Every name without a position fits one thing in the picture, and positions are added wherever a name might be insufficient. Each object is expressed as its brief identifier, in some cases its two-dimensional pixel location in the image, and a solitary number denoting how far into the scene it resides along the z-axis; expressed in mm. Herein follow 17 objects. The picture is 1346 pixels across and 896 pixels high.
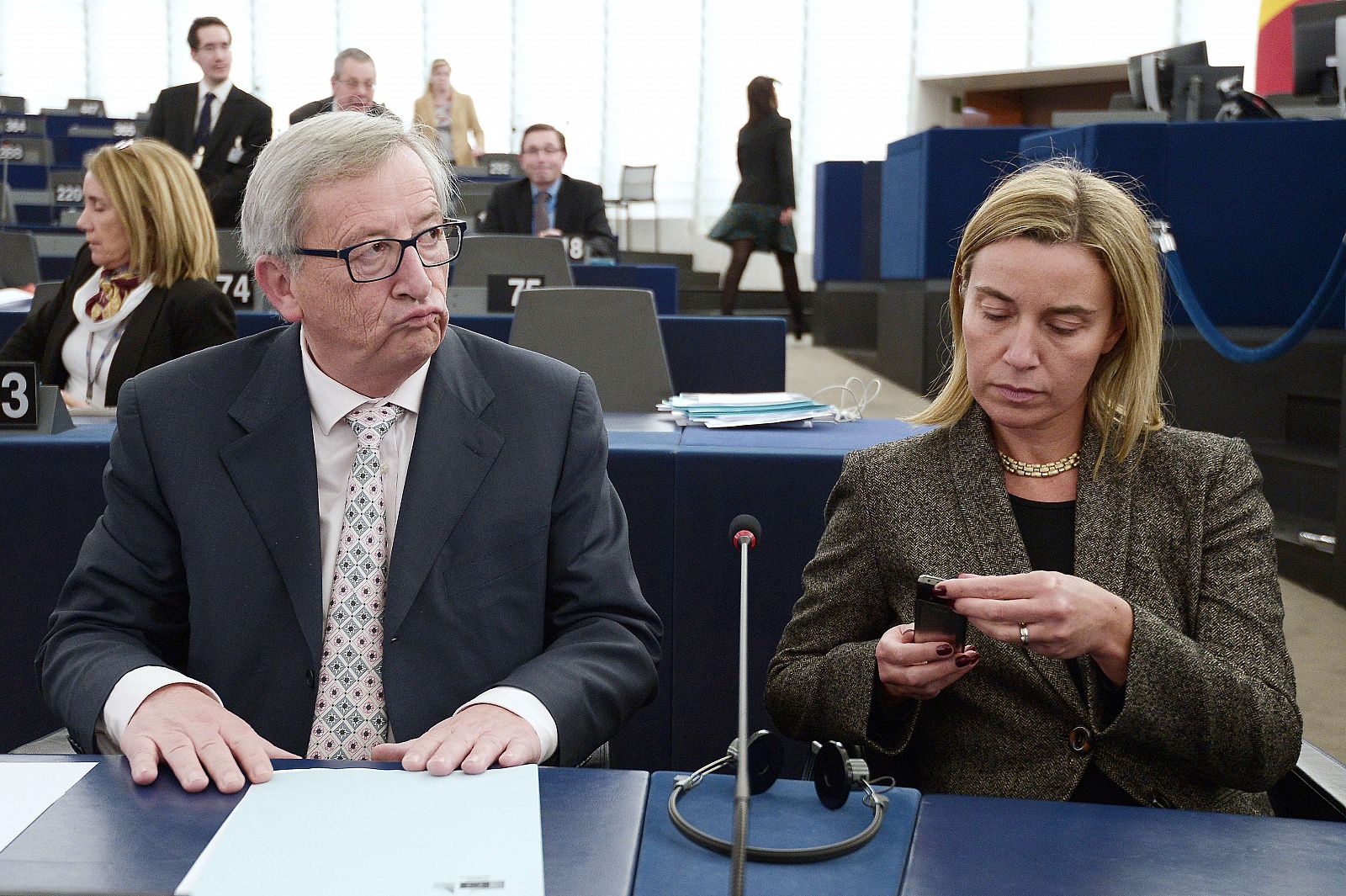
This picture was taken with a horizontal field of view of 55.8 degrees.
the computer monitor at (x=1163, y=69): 6059
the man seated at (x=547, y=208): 6613
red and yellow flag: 9289
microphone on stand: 745
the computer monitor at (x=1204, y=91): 5547
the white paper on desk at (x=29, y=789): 925
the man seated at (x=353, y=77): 5652
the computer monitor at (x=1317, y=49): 5605
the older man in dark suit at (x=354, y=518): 1384
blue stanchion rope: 3857
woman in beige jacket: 11336
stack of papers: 2342
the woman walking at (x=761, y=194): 8984
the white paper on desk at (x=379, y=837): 838
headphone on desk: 958
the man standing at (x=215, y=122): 5789
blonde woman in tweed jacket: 1260
